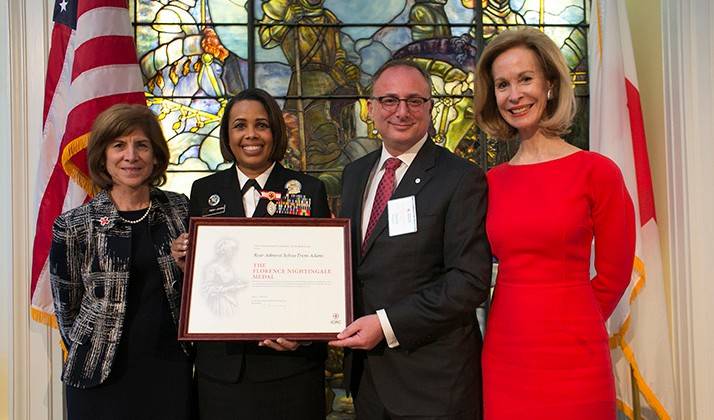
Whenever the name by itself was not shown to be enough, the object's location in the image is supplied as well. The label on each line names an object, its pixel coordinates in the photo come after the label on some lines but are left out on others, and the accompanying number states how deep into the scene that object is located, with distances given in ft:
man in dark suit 5.35
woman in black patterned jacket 5.88
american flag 8.42
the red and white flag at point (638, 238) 8.68
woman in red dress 5.18
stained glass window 11.30
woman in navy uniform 5.86
